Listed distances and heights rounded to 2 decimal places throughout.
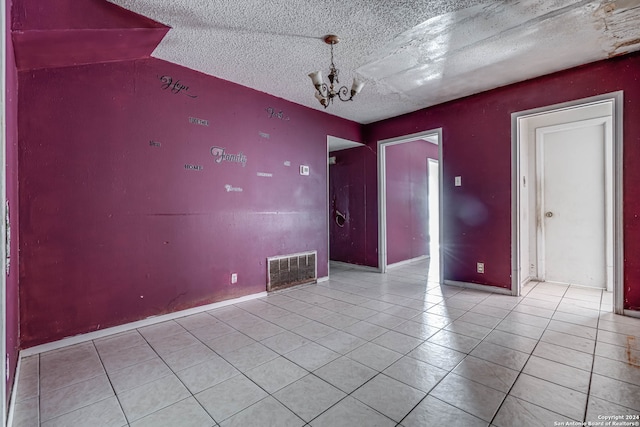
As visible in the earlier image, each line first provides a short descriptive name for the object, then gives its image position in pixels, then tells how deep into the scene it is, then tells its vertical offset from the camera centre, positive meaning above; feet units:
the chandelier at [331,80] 8.33 +3.67
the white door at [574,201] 12.53 +0.03
